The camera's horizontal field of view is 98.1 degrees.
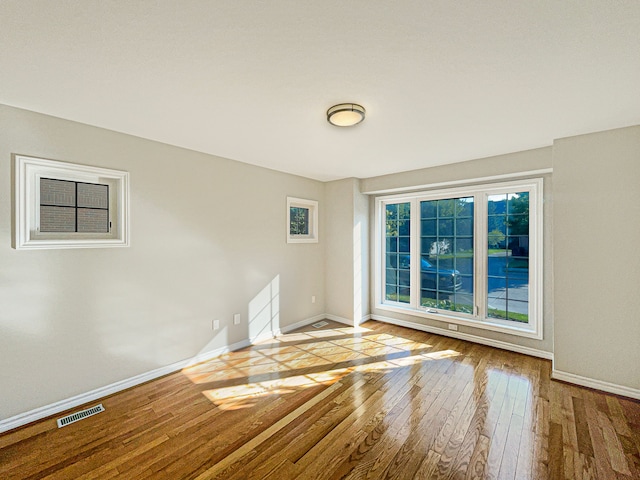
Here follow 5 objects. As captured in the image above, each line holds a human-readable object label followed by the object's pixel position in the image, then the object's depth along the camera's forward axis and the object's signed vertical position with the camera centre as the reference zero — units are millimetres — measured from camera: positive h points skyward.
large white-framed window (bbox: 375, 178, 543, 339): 3588 -214
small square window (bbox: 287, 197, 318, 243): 4508 +348
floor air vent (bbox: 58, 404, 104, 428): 2248 -1472
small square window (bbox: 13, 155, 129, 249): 2234 +315
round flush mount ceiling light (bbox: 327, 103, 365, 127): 2166 +1014
